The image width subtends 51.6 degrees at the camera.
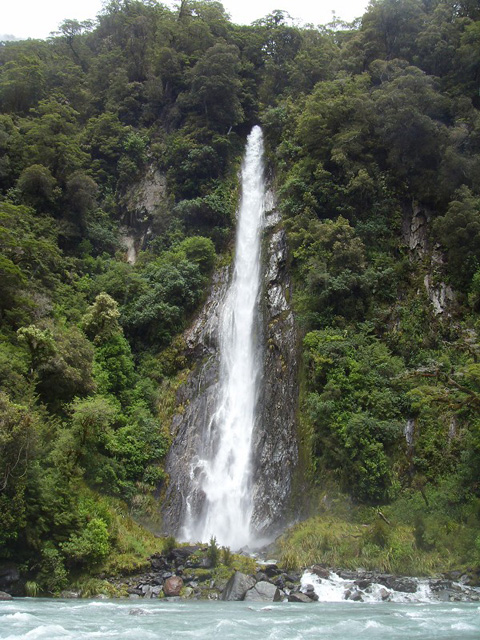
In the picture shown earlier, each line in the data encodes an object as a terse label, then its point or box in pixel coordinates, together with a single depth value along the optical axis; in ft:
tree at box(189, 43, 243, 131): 110.32
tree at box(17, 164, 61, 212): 86.12
